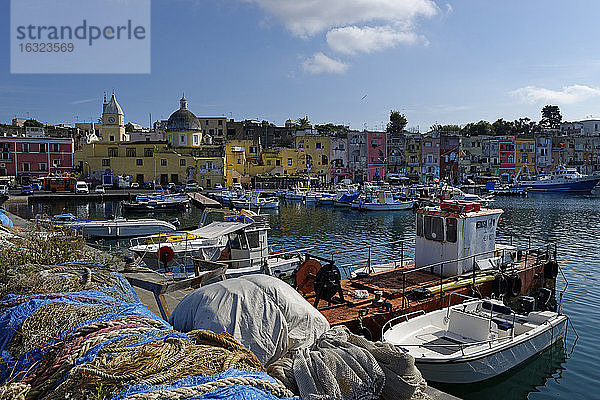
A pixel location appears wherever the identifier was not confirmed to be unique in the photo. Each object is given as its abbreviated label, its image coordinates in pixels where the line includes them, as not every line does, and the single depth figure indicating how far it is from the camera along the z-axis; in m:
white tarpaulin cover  5.62
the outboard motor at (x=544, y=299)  14.77
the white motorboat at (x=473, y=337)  9.85
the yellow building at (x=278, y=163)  75.62
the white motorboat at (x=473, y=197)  50.16
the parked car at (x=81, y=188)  58.91
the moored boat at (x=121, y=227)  31.84
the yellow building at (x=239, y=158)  72.94
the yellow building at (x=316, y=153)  78.44
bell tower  77.00
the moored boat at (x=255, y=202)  51.00
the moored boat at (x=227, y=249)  18.66
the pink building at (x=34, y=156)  65.62
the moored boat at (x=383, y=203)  50.58
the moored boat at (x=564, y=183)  72.88
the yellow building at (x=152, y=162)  69.75
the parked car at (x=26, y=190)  56.10
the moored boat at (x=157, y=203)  46.81
